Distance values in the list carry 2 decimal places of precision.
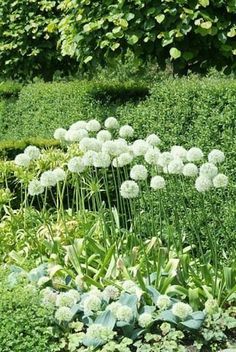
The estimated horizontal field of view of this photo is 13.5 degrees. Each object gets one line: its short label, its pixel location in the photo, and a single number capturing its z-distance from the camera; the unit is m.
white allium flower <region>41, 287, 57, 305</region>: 5.98
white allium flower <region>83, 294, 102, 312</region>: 5.85
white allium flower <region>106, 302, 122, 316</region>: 5.81
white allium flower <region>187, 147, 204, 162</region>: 6.44
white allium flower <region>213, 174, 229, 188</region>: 6.08
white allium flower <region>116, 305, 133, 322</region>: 5.70
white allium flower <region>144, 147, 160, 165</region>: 6.59
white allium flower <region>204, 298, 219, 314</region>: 5.90
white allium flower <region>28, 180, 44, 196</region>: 6.79
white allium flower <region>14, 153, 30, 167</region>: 6.94
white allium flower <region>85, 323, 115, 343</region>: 5.61
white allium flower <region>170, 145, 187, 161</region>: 6.61
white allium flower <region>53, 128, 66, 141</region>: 7.61
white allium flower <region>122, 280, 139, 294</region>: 6.11
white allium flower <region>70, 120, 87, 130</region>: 7.49
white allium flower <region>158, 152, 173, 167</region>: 6.41
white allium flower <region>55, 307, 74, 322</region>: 5.72
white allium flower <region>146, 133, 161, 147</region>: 7.06
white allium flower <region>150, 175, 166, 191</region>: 6.34
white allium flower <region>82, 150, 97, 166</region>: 6.73
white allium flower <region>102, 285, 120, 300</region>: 6.13
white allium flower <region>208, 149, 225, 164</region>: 6.43
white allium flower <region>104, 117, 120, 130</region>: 7.54
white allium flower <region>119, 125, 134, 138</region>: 7.25
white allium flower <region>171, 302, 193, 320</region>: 5.69
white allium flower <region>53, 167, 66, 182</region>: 6.69
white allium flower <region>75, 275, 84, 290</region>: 6.44
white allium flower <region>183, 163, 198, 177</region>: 6.27
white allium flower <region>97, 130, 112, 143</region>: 7.28
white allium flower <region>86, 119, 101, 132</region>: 7.46
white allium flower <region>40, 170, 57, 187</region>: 6.58
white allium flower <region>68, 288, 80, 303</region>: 6.09
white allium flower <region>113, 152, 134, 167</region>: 6.67
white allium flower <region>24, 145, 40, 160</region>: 7.02
